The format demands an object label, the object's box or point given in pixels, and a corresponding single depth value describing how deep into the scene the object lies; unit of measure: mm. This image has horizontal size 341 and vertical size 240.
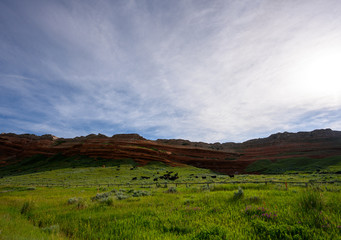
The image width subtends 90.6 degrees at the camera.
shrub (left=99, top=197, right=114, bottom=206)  9586
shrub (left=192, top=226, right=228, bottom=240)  4340
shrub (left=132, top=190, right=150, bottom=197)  12800
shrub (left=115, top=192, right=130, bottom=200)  11526
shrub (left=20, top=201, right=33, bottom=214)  9414
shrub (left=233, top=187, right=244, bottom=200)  8477
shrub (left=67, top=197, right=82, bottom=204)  10633
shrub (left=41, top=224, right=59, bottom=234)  5688
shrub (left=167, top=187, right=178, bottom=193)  13423
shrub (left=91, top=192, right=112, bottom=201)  11777
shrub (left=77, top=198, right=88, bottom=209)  9195
